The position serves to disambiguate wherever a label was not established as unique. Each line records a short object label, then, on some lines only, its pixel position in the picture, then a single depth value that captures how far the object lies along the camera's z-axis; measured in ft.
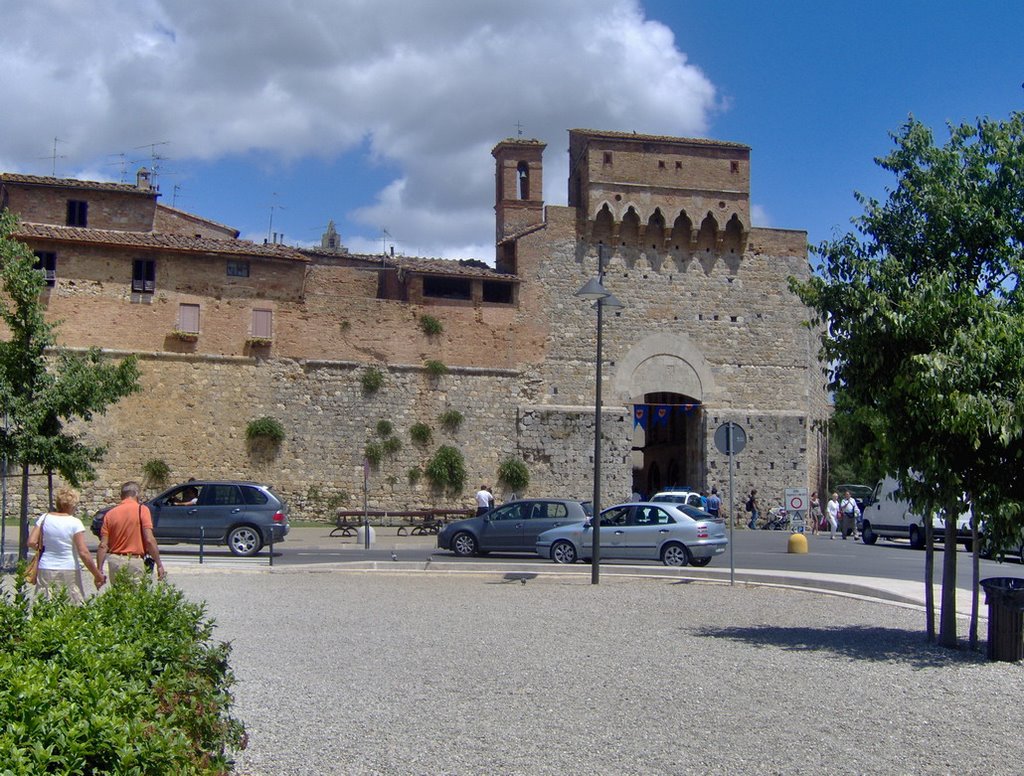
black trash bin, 31.71
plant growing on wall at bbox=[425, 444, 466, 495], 117.60
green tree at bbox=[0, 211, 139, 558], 58.95
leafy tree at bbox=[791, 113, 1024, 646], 31.65
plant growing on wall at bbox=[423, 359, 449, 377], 119.75
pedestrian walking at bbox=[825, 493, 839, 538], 116.37
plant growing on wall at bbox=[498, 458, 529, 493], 119.55
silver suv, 75.41
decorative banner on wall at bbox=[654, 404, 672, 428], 127.65
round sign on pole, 53.47
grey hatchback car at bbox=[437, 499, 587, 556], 75.66
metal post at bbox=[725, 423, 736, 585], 53.26
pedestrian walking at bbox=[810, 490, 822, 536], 129.70
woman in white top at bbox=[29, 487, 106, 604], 32.30
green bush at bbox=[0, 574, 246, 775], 11.93
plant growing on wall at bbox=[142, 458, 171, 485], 108.88
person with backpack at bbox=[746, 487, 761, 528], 123.44
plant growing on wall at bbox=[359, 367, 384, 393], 117.60
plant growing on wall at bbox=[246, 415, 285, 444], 112.88
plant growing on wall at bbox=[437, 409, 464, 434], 119.96
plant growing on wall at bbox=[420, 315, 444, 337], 120.26
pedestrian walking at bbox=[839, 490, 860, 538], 115.96
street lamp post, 55.21
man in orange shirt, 34.99
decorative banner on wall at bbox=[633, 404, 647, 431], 126.41
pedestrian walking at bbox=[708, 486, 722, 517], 117.19
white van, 94.89
